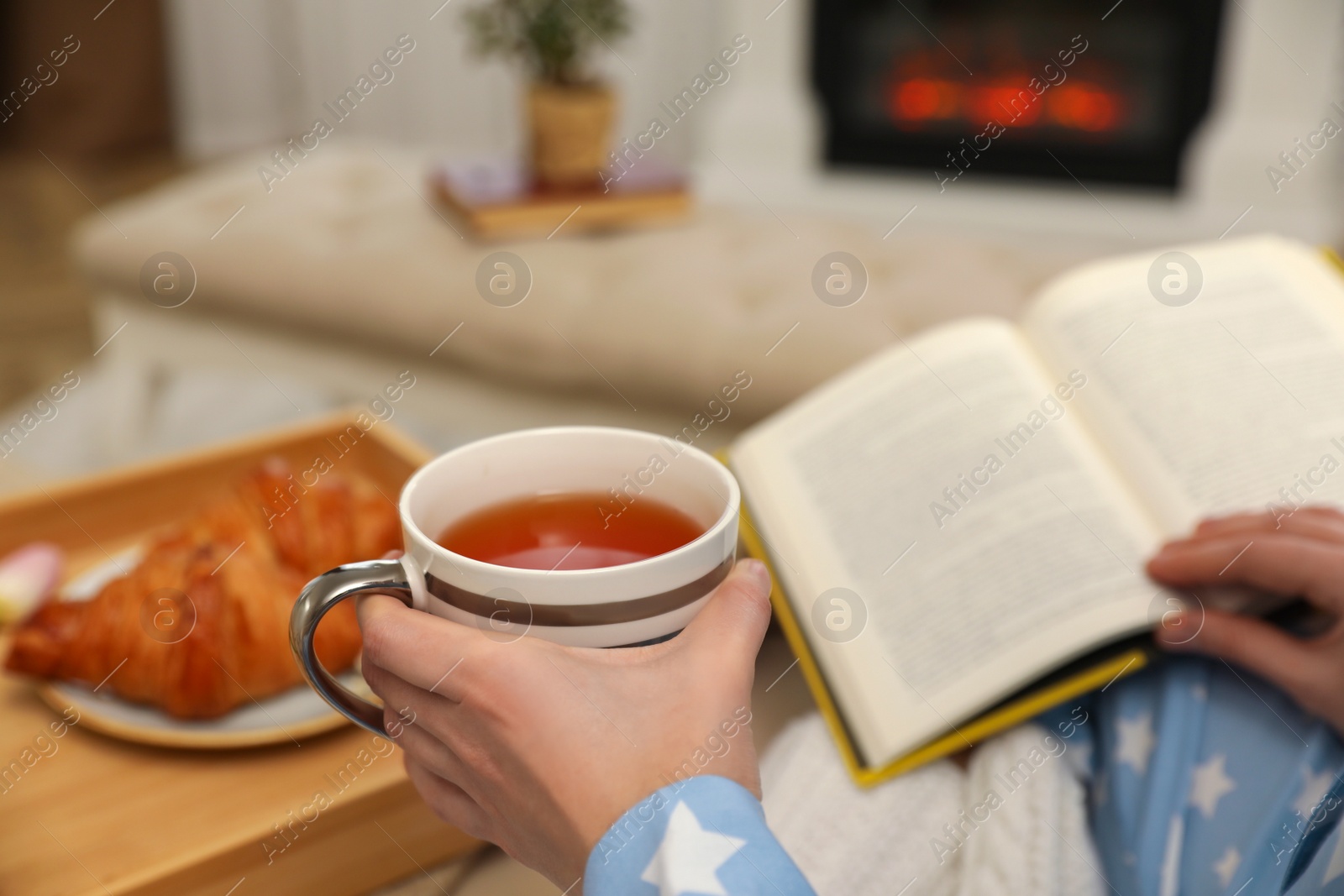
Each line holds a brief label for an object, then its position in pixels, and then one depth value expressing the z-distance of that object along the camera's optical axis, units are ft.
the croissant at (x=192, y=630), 1.73
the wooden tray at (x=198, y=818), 1.49
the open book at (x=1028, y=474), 1.86
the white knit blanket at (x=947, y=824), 1.67
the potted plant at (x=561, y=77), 4.91
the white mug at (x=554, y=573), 1.11
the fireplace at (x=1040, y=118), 7.22
